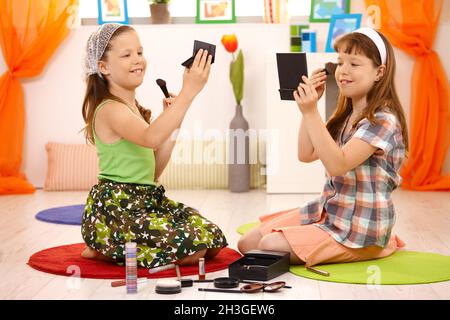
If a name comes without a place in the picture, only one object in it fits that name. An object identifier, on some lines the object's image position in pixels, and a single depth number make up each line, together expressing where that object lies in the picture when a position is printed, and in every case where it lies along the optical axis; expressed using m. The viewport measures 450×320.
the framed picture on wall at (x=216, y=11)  4.87
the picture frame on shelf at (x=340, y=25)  4.61
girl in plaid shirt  2.57
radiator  4.81
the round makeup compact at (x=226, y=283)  2.33
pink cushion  4.78
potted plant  4.82
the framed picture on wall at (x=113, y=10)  4.89
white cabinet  4.58
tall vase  4.68
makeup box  2.41
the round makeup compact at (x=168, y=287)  2.28
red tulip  4.64
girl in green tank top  2.59
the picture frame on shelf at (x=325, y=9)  4.77
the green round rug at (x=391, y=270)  2.41
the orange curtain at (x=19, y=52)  4.71
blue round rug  3.61
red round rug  2.51
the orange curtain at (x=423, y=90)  4.58
